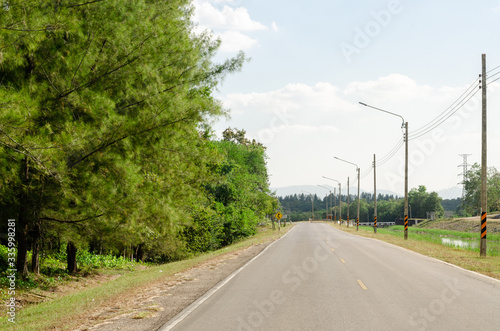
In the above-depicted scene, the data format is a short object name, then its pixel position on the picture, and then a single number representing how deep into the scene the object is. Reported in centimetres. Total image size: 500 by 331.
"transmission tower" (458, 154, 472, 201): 13500
